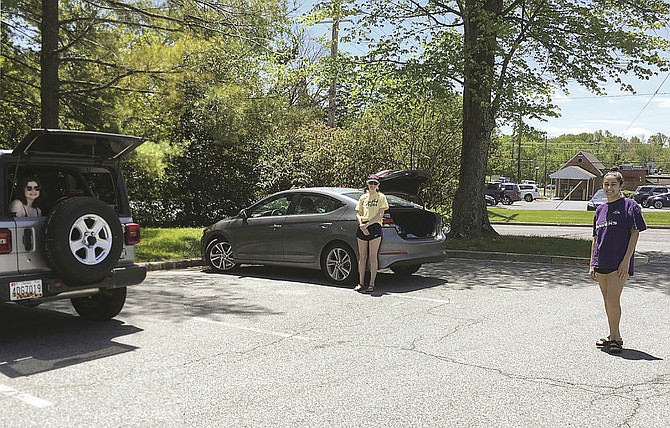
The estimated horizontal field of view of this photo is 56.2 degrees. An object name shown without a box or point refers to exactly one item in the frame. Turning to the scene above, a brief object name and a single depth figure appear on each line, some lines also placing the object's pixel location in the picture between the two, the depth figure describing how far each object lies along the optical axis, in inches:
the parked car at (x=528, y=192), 2549.2
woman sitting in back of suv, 242.5
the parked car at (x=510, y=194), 2208.4
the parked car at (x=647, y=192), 2098.9
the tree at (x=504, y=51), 590.2
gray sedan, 381.1
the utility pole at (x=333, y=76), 666.8
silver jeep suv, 237.9
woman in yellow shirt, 362.9
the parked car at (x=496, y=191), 2182.6
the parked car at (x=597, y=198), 1421.4
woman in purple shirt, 239.8
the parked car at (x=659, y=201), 2044.5
